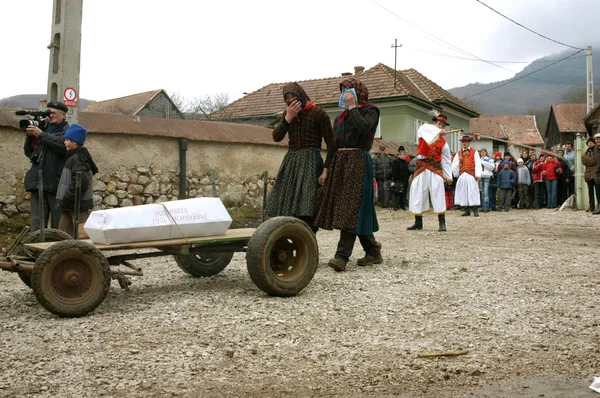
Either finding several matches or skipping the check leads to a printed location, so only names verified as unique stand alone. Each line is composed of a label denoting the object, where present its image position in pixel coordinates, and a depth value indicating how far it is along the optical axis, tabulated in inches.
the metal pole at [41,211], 180.1
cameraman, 257.8
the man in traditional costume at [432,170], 397.7
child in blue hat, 243.9
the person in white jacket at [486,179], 714.2
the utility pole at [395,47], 1182.9
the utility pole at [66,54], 341.7
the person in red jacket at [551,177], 690.2
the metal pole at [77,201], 185.6
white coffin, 180.7
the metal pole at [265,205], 224.8
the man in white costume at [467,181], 587.2
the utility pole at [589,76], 1140.5
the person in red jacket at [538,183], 705.0
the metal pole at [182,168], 451.5
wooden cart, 165.8
